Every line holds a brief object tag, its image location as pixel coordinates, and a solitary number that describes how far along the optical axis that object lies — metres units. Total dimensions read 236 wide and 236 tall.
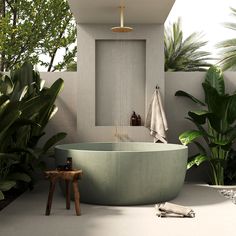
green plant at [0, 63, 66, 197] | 4.33
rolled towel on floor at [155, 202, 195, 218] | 4.11
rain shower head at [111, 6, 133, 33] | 5.23
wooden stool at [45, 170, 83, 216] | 4.20
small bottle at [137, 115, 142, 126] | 6.48
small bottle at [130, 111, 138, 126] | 6.48
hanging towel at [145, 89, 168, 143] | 6.21
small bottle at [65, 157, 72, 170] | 4.38
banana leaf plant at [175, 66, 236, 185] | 5.79
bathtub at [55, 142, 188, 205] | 4.55
